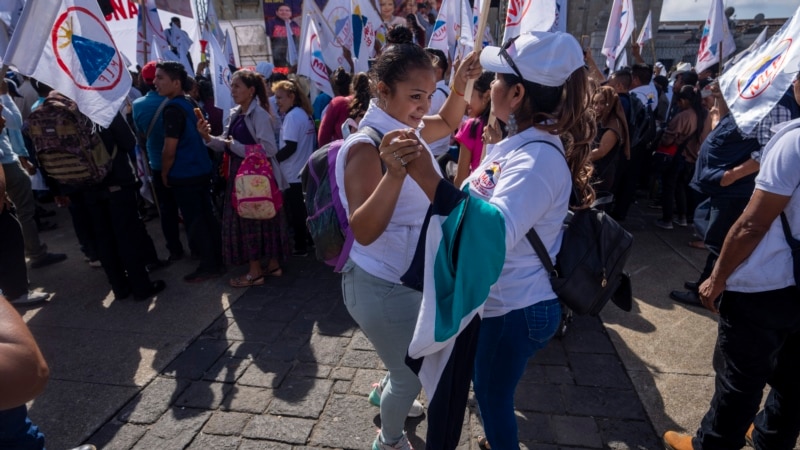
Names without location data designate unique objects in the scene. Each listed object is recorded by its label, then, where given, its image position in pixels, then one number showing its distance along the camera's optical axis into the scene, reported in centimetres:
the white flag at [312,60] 627
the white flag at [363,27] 707
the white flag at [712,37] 687
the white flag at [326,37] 650
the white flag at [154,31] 742
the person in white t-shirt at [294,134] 495
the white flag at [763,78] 197
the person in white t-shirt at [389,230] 177
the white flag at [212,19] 882
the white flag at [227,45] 1028
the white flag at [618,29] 715
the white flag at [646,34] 950
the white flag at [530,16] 318
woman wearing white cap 153
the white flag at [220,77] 505
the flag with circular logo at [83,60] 284
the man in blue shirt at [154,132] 450
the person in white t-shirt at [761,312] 188
